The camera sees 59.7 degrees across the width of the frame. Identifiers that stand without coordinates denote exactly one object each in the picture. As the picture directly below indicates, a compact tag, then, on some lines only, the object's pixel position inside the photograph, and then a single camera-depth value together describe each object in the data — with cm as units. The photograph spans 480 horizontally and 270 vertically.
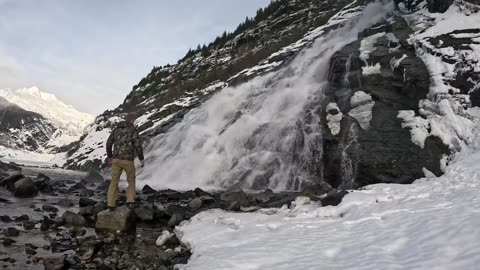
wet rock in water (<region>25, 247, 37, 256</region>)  726
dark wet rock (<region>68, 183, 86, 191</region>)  1808
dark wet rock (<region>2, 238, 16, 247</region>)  770
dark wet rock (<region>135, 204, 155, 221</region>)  1064
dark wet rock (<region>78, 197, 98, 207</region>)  1298
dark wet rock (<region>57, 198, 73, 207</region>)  1304
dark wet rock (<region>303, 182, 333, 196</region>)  1201
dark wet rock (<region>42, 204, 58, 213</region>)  1177
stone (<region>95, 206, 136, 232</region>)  948
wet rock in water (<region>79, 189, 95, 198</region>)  1600
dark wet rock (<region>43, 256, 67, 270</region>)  643
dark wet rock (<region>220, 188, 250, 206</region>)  1156
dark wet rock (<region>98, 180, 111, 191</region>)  1852
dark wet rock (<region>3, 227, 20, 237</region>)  850
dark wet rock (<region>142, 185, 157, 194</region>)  1664
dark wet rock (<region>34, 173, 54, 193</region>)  1653
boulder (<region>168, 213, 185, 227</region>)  1024
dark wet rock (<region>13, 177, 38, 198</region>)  1434
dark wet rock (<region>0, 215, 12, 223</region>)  993
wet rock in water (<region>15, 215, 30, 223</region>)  1007
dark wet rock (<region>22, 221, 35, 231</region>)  928
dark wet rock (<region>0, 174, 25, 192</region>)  1553
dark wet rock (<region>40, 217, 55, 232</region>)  932
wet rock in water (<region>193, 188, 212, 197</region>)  1507
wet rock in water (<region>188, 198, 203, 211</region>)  1230
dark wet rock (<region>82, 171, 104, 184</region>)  2307
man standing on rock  1116
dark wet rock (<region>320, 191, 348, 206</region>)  915
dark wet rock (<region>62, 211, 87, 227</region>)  1002
